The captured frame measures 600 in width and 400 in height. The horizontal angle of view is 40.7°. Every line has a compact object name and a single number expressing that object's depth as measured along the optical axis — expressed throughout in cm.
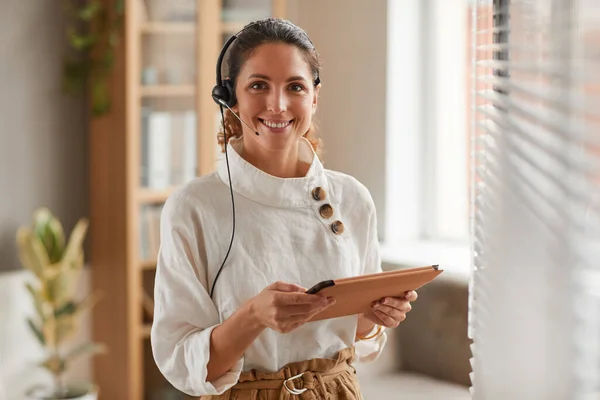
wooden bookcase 319
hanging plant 318
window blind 85
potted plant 300
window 322
